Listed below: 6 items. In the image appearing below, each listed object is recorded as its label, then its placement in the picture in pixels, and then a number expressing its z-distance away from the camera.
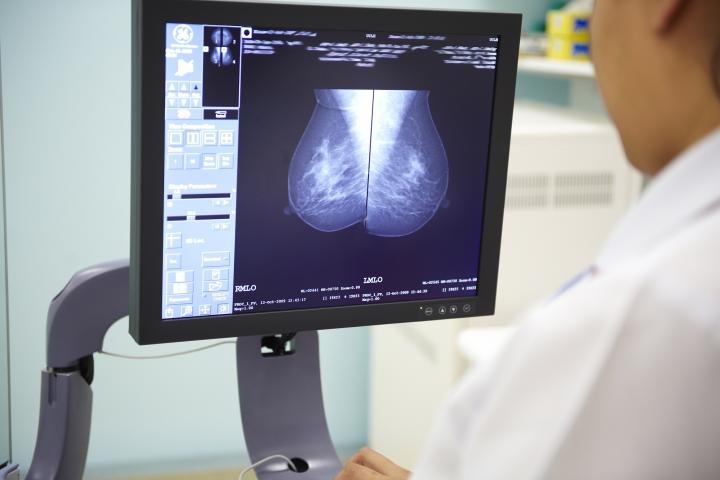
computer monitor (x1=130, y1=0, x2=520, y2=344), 0.90
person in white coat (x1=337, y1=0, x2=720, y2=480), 0.50
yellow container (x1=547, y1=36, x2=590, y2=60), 2.29
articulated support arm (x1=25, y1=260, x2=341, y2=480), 1.00
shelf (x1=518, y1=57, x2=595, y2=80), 2.15
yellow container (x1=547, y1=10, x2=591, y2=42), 2.28
